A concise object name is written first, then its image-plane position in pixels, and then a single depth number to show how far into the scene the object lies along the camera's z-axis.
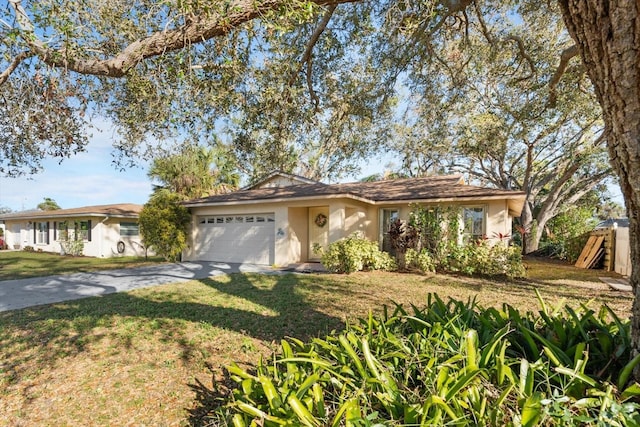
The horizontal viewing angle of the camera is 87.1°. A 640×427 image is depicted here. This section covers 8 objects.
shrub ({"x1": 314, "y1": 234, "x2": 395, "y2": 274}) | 11.28
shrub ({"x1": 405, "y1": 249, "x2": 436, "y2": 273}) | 11.46
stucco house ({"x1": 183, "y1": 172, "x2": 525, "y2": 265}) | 12.26
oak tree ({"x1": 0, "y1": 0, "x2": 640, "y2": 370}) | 1.98
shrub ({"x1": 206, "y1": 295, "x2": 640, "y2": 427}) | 1.75
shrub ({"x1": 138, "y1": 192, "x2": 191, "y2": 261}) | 15.00
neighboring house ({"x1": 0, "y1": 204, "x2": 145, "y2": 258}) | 20.23
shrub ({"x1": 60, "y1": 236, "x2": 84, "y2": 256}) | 20.61
